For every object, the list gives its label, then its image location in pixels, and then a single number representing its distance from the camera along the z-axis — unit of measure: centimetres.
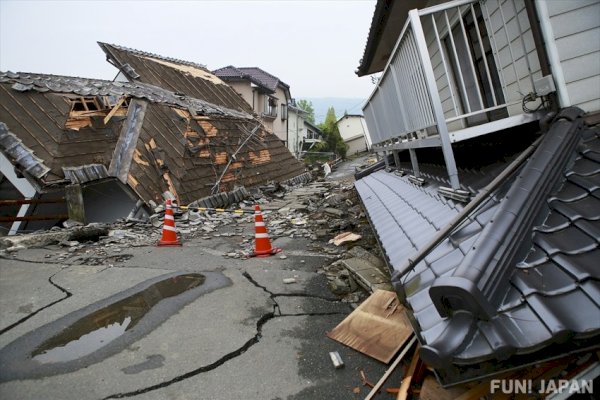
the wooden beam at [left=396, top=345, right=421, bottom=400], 235
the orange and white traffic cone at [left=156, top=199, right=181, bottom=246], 723
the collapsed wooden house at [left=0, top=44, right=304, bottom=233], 855
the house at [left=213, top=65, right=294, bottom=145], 3011
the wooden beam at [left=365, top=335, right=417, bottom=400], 256
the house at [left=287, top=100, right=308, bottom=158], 3908
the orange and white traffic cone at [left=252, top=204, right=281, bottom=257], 638
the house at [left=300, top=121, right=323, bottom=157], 3994
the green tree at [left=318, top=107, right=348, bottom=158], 3919
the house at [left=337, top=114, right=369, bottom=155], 4544
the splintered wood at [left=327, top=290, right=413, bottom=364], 302
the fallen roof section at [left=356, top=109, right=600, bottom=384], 147
